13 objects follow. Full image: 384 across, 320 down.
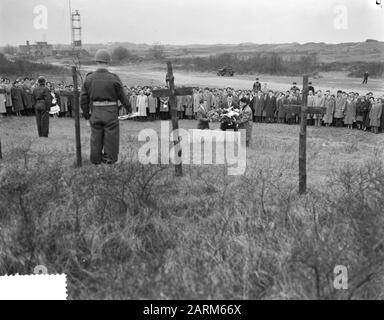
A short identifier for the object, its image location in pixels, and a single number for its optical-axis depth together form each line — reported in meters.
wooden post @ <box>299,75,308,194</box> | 6.59
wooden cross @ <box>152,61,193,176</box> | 7.29
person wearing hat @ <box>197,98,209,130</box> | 13.03
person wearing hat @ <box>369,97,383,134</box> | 17.42
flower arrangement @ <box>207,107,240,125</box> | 12.56
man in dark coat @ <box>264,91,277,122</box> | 20.33
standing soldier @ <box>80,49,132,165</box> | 7.26
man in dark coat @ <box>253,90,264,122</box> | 20.50
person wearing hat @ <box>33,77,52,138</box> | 12.13
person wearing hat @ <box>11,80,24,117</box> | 19.34
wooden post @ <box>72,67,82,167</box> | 7.68
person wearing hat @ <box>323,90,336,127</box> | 18.97
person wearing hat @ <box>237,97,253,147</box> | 12.41
